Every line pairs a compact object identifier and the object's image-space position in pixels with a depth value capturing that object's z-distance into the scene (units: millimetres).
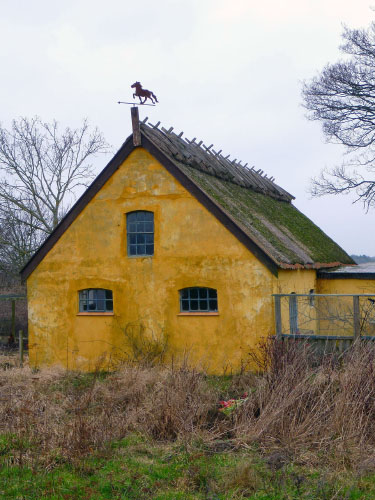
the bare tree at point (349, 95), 18703
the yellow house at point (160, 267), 14742
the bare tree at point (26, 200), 27031
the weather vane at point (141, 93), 16203
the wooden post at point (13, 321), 21141
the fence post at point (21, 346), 17181
